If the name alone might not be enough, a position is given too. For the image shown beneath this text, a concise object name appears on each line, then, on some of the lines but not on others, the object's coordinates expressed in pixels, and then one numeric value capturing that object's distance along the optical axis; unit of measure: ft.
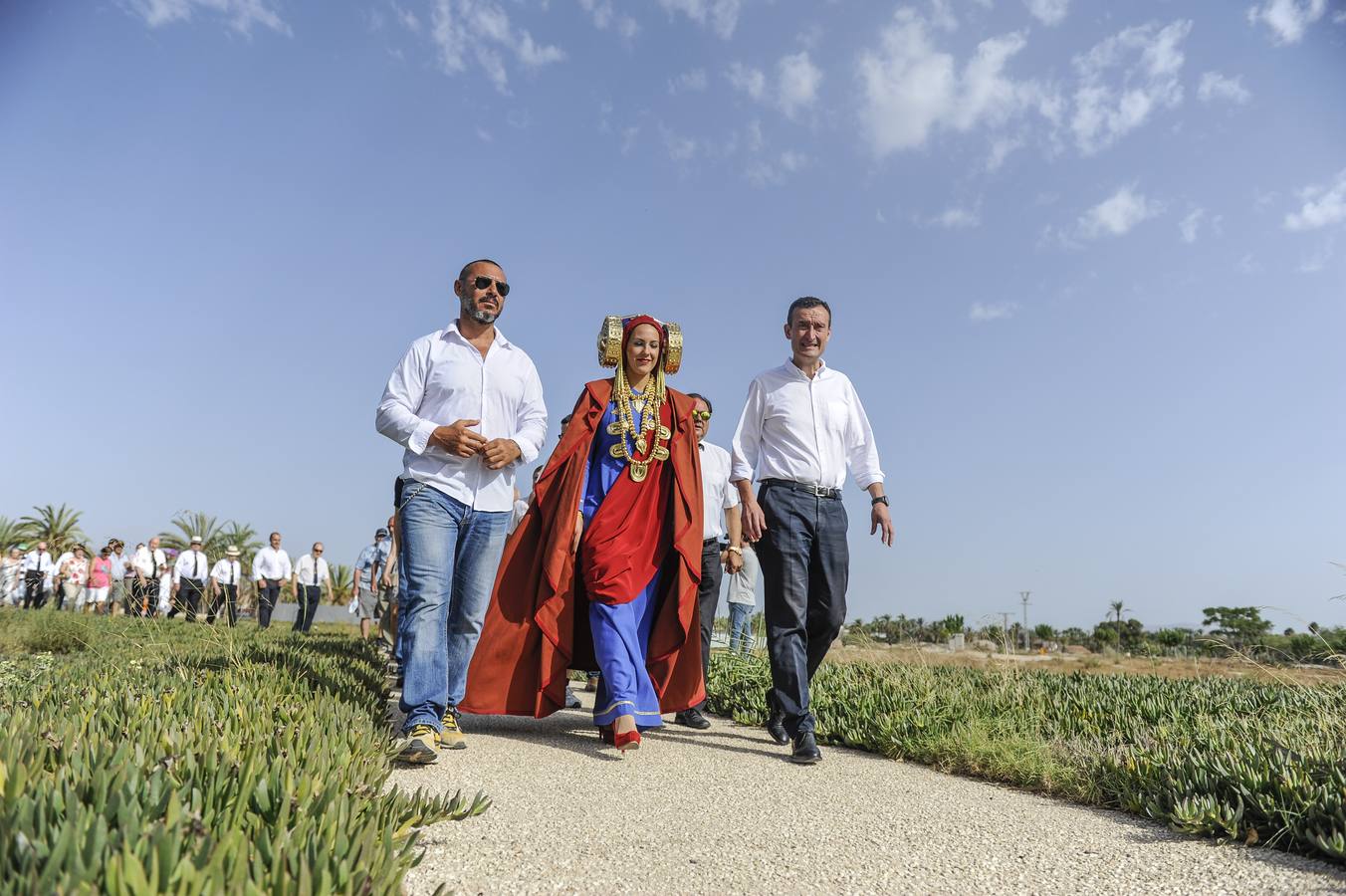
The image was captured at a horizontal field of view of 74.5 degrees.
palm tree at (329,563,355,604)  131.23
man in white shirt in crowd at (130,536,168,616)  56.92
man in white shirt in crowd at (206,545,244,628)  55.92
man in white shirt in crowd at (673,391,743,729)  18.45
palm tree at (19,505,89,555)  148.05
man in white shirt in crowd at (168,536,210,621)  57.72
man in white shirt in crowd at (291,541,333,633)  52.98
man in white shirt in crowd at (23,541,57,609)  73.77
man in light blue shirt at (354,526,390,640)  41.73
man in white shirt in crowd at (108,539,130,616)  68.79
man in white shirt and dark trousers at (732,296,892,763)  15.10
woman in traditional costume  15.26
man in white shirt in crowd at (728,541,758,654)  37.93
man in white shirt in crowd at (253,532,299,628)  56.03
